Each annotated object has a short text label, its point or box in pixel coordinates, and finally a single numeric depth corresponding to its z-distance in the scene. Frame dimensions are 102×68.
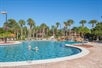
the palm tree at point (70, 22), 37.99
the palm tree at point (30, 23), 37.61
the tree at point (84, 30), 26.92
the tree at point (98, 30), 23.46
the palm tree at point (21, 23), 35.24
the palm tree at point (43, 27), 39.95
